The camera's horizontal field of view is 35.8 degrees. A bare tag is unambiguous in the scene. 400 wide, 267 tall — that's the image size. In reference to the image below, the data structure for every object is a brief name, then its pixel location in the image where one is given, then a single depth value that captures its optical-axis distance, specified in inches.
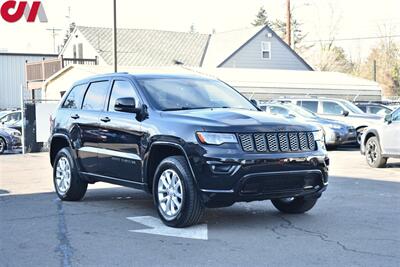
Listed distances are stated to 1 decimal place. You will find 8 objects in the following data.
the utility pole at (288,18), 1360.7
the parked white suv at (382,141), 507.2
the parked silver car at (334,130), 753.0
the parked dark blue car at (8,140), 770.8
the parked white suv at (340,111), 775.1
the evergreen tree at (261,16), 3336.6
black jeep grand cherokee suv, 262.2
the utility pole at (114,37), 864.6
